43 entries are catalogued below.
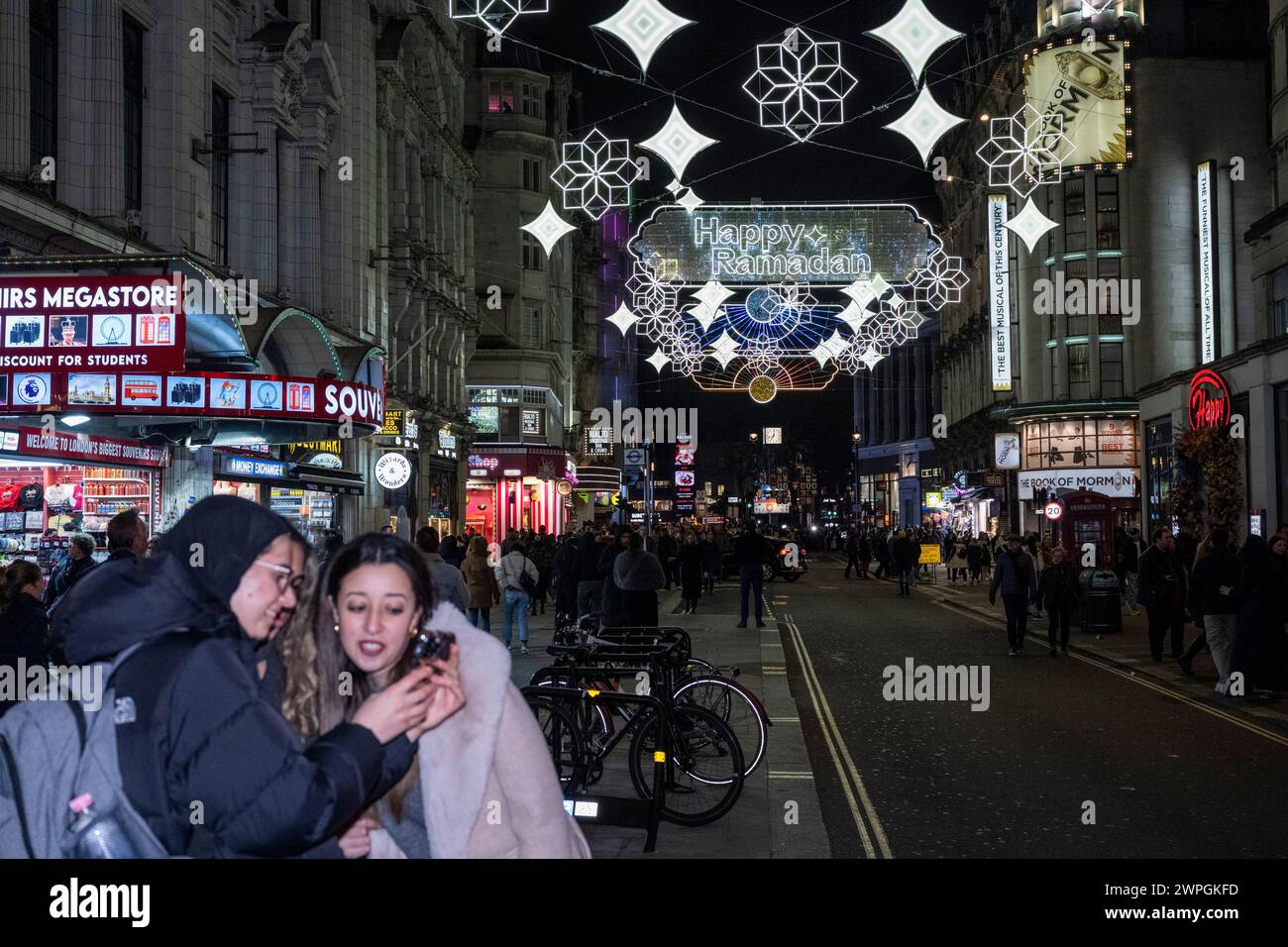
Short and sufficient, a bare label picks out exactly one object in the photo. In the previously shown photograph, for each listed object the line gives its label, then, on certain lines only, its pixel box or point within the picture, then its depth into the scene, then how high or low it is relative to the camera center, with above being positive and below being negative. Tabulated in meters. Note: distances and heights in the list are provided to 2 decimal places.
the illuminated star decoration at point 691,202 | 28.89 +6.87
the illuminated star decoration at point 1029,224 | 29.78 +6.48
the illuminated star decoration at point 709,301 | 29.95 +4.74
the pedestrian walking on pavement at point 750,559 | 24.69 -0.94
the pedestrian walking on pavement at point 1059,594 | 19.95 -1.32
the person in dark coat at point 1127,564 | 29.23 -1.25
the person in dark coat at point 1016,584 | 19.97 -1.17
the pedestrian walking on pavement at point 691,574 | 29.00 -1.41
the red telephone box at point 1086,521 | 39.97 -0.43
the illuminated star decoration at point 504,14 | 13.65 +5.24
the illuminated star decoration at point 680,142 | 16.86 +4.64
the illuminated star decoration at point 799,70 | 15.22 +5.01
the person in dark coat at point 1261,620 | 14.16 -1.21
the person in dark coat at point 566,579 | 21.44 -1.12
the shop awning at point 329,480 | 28.56 +0.66
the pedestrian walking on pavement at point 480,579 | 20.02 -1.05
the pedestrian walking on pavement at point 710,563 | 39.50 -1.62
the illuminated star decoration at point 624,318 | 33.28 +4.79
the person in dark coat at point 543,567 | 30.42 -1.36
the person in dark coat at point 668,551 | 38.31 -1.22
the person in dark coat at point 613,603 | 16.69 -1.24
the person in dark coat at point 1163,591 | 18.00 -1.15
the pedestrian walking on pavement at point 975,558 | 41.19 -1.56
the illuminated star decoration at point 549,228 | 22.34 +4.72
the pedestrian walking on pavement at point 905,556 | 36.25 -1.31
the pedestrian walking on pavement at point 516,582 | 20.44 -1.13
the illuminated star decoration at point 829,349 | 34.84 +4.34
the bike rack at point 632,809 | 7.51 -1.73
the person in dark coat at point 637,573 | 16.12 -0.78
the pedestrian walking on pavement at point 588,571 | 21.36 -0.99
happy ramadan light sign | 28.78 +5.75
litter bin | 23.03 -1.68
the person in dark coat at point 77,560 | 11.81 -0.44
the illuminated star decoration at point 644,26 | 12.82 +4.68
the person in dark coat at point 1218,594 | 14.84 -0.98
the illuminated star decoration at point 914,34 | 13.40 +4.79
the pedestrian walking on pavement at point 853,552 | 50.46 -1.70
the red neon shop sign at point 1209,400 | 26.38 +2.17
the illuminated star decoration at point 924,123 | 16.45 +4.78
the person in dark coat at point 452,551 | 20.85 -0.66
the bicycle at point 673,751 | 8.93 -1.66
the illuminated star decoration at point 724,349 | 36.00 +4.40
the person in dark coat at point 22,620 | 8.53 -0.72
